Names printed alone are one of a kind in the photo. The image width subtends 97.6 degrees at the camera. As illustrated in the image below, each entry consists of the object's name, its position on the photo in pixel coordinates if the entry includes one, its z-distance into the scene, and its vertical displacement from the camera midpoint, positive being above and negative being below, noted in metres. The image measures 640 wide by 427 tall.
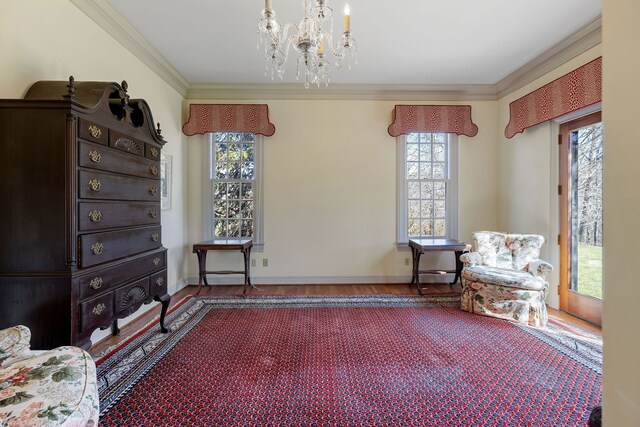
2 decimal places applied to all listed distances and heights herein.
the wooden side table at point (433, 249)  3.70 -0.48
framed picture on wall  3.47 +0.40
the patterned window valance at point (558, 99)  2.70 +1.28
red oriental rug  1.64 -1.15
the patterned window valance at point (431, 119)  4.14 +1.39
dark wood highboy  1.55 -0.01
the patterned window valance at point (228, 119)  4.08 +1.37
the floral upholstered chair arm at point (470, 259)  3.22 -0.53
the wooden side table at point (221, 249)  3.76 -0.49
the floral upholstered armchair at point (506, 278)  2.85 -0.69
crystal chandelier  1.68 +1.16
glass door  2.89 -0.04
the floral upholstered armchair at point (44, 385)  0.97 -0.67
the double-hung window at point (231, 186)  4.28 +0.41
